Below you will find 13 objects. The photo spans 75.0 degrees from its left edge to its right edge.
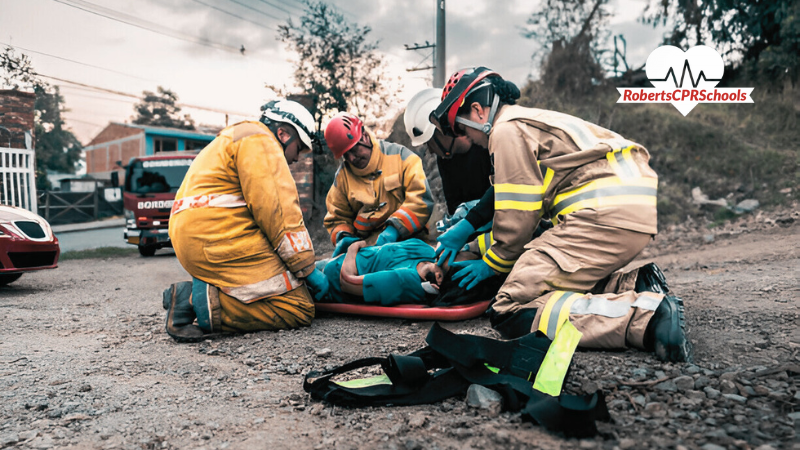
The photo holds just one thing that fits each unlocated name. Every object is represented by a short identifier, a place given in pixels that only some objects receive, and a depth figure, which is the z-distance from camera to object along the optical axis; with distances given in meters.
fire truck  10.45
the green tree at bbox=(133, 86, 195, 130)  43.72
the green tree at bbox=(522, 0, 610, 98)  13.32
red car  5.48
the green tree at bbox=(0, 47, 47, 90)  15.78
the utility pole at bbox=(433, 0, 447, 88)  12.32
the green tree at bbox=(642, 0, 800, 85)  11.73
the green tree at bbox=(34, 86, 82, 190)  32.62
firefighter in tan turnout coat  2.47
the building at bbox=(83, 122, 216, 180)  30.72
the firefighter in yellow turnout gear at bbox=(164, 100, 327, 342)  3.11
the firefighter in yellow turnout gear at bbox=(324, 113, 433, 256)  4.20
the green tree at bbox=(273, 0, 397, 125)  12.57
